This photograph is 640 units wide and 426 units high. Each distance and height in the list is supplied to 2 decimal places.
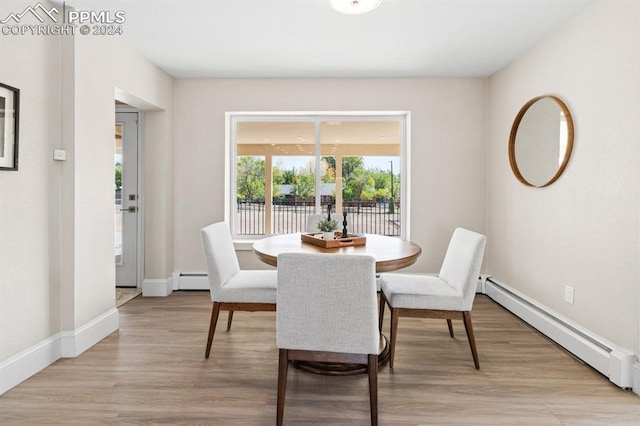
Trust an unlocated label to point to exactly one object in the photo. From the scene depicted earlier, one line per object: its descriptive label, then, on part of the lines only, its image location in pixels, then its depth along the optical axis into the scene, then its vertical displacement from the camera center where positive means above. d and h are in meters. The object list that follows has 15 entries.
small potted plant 2.81 -0.18
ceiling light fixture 2.32 +1.21
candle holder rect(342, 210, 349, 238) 2.90 -0.22
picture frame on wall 2.09 +0.42
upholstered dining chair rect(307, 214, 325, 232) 3.59 -0.18
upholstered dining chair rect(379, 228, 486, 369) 2.43 -0.61
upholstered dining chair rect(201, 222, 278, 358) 2.54 -0.58
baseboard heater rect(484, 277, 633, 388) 2.19 -0.93
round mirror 2.80 +0.50
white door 4.21 +0.06
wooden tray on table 2.61 -0.27
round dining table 2.31 -0.32
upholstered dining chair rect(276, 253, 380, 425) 1.73 -0.51
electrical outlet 2.75 -0.65
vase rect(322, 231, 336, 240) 2.77 -0.24
